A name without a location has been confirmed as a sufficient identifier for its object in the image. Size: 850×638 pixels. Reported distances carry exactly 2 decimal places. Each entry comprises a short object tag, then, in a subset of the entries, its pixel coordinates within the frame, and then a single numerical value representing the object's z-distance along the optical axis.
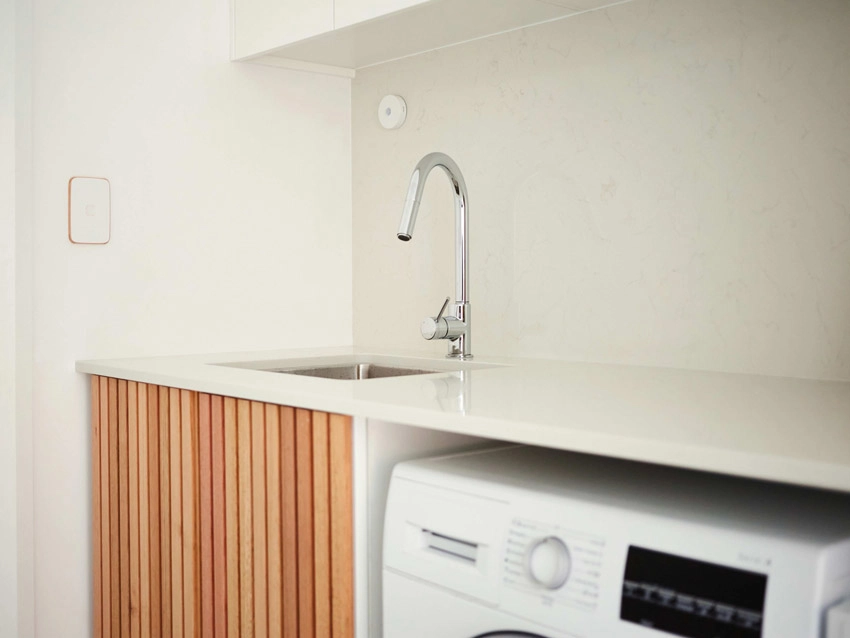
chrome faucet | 1.84
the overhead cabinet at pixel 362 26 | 1.78
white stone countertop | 0.85
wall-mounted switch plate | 1.91
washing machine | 0.85
